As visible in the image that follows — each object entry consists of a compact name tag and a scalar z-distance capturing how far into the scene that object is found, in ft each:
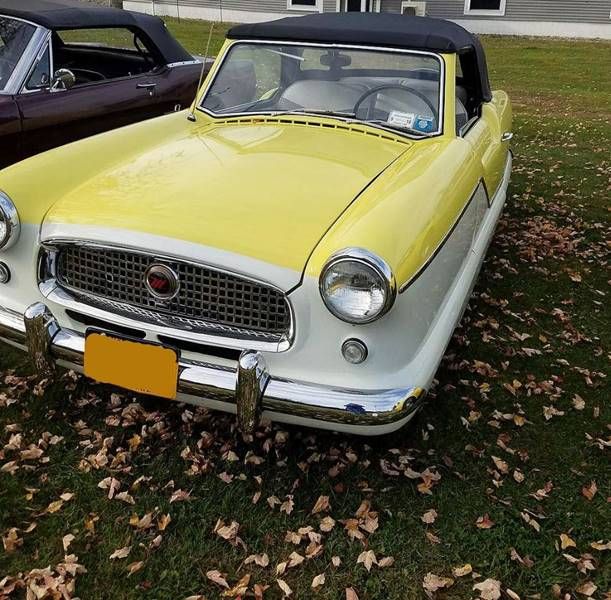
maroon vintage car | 14.26
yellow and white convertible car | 7.04
